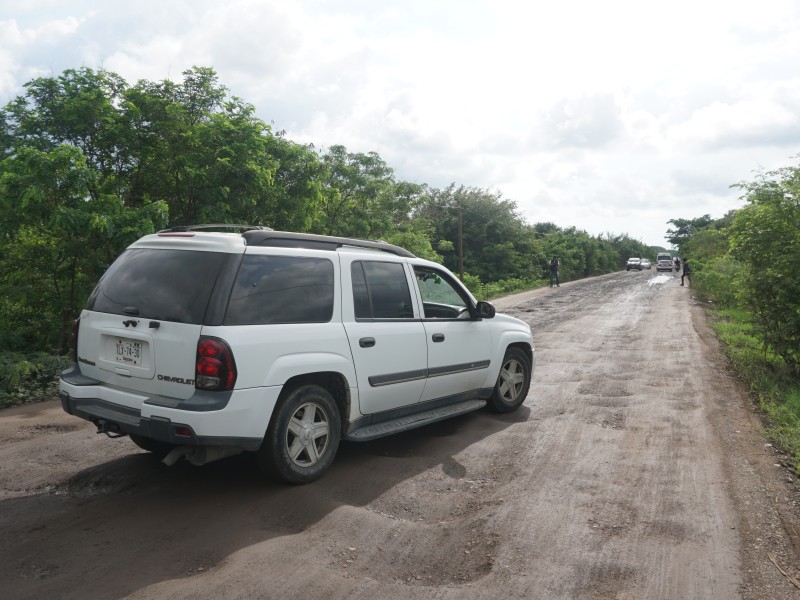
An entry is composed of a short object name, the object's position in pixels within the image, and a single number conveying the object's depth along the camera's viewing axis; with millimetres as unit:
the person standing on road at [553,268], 37122
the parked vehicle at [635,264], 73500
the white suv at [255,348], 4180
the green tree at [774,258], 9297
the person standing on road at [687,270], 37338
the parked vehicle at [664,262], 64562
